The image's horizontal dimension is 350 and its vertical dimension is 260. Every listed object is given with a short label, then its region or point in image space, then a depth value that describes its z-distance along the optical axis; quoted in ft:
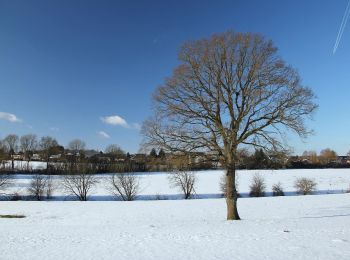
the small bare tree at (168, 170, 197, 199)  180.86
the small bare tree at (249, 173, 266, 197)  178.81
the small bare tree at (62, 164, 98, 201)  179.73
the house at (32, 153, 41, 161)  511.40
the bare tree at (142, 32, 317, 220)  61.41
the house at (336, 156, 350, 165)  593.01
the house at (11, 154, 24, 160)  482.94
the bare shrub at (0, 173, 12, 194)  170.83
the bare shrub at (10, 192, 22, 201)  168.98
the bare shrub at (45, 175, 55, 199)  179.93
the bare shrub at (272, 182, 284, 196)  178.50
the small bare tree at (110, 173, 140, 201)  176.35
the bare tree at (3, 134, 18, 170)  442.46
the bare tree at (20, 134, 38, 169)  475.31
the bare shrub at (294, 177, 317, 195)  183.93
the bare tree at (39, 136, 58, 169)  472.89
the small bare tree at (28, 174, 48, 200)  177.68
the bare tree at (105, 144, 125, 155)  456.45
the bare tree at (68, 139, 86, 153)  479.41
